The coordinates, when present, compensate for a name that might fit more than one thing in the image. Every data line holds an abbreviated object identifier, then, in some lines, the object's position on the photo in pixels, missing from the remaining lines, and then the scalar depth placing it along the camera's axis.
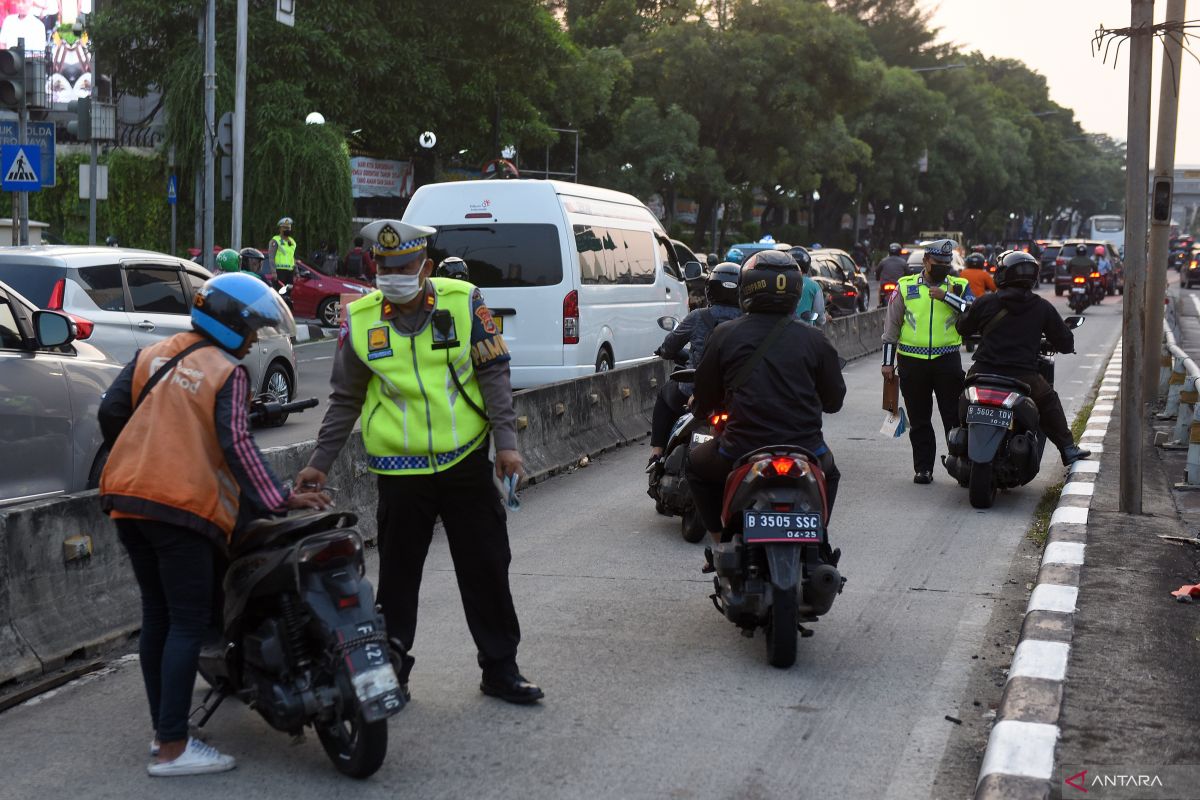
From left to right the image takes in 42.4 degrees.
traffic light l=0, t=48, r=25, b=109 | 13.72
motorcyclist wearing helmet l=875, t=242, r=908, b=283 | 26.75
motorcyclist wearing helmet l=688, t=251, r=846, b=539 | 6.49
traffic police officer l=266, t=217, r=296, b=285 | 25.16
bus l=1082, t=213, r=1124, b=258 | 89.75
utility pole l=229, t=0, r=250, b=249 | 26.45
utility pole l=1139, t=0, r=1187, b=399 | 14.03
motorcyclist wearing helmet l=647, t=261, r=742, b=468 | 9.55
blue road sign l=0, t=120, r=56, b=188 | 17.53
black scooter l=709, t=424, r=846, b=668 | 6.23
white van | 14.96
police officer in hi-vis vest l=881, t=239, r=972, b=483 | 11.32
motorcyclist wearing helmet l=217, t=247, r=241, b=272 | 15.96
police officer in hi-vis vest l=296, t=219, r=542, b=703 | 5.41
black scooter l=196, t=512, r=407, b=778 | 4.72
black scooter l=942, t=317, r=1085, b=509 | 10.29
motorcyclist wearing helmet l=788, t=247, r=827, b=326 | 17.22
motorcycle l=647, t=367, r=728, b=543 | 9.07
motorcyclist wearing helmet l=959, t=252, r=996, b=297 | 19.16
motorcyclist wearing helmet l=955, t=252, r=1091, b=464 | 10.52
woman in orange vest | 4.79
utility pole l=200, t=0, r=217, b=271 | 25.08
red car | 28.16
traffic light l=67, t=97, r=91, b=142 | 20.25
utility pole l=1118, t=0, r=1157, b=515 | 8.90
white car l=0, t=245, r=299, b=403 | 12.05
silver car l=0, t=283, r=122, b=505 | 8.10
